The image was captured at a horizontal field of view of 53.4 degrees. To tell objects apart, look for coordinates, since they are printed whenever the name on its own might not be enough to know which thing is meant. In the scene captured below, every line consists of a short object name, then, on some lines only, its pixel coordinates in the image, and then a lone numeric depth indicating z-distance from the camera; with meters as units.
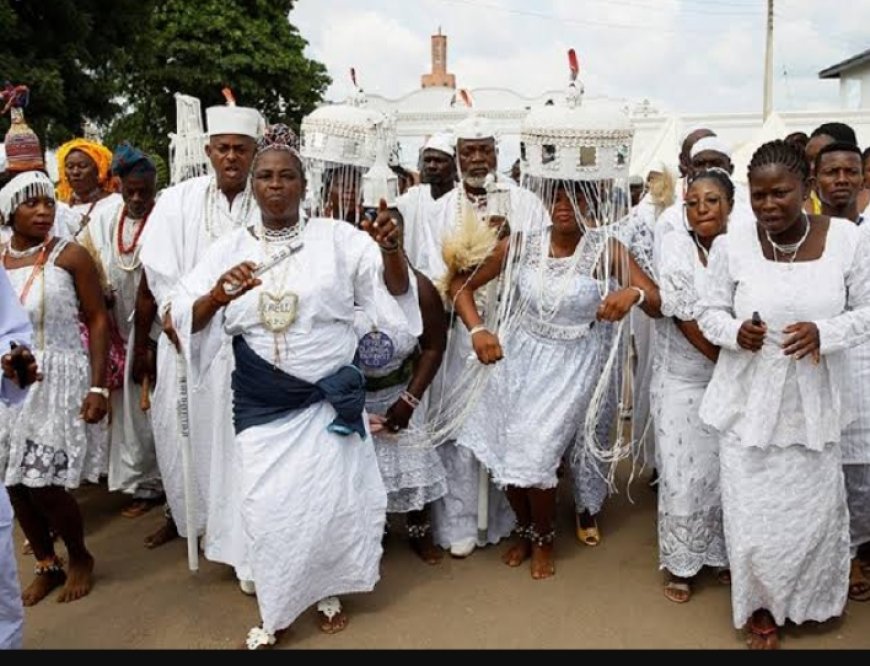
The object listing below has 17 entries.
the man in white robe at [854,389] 3.61
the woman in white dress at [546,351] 3.80
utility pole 21.65
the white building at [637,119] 13.87
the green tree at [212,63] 19.30
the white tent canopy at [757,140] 10.39
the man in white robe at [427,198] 4.66
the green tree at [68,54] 12.12
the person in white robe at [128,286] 4.66
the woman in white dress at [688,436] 3.61
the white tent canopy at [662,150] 11.18
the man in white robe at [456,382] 4.19
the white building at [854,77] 27.16
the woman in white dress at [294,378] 3.22
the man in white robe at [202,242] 3.98
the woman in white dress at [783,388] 3.02
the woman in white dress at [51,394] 3.63
